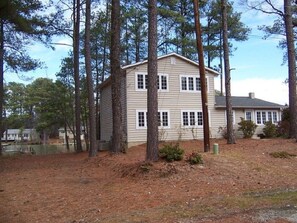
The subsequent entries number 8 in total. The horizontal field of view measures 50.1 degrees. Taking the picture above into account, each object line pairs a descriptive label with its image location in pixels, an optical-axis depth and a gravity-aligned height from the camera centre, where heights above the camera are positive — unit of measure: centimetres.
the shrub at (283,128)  2214 -15
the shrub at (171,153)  1027 -81
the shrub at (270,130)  2370 -29
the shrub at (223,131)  2422 -29
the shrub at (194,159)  1009 -100
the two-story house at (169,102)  2153 +187
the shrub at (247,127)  2369 -3
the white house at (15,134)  8432 -81
